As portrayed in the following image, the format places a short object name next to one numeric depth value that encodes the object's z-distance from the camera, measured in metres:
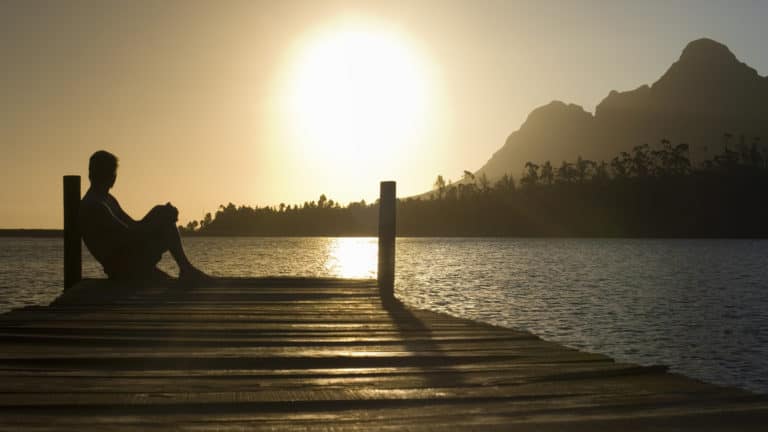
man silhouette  10.74
